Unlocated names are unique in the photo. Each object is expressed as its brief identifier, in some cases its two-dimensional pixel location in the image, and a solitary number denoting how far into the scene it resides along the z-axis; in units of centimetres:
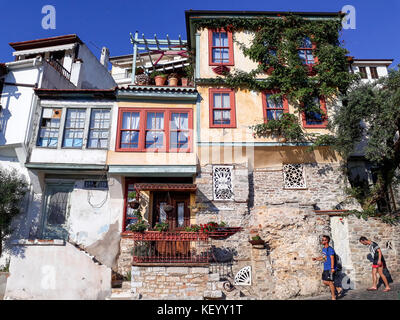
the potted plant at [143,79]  1597
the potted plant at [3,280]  1084
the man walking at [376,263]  961
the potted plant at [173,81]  1481
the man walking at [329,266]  902
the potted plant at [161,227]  1130
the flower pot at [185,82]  1507
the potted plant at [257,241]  1168
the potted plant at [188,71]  1720
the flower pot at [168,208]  1200
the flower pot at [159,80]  1478
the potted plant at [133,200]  1217
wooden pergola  1620
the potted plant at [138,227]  1081
